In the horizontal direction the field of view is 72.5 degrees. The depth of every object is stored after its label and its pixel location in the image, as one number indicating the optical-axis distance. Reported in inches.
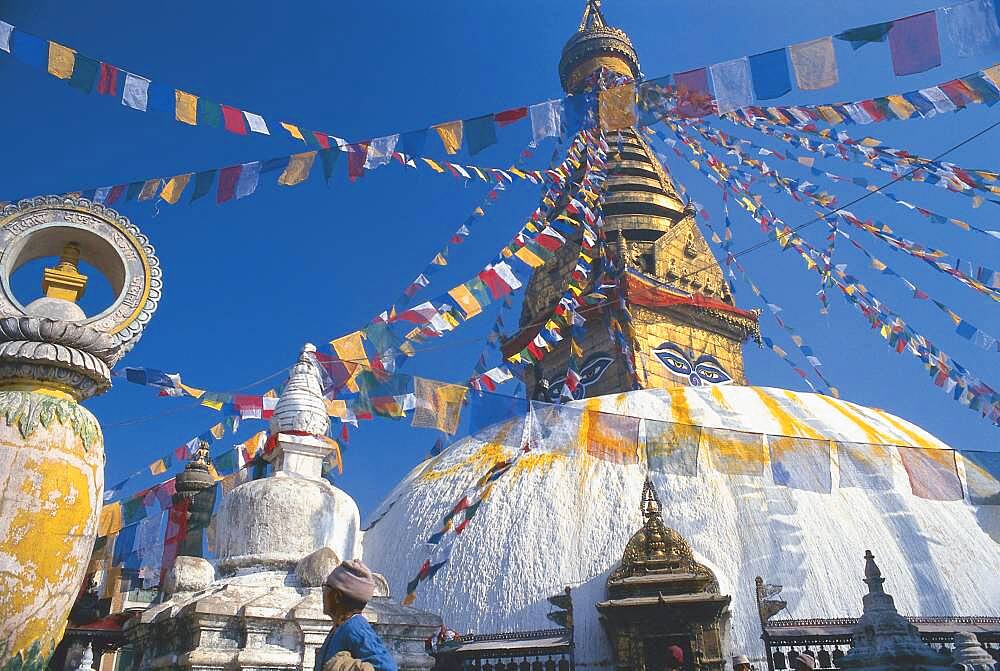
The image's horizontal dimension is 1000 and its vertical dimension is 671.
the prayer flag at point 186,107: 241.1
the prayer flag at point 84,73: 226.1
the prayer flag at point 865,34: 220.4
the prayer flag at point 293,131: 263.0
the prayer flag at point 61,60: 221.9
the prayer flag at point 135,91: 233.9
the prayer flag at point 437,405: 261.4
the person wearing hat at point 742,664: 223.6
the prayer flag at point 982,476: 259.6
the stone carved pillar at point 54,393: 113.7
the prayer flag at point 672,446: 277.3
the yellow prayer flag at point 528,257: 346.8
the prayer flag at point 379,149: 268.2
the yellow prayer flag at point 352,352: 270.5
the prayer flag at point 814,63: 237.8
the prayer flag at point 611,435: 278.2
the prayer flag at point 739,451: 294.4
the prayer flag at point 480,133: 266.1
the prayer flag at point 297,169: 251.6
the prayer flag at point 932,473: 267.7
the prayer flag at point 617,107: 282.0
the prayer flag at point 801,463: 286.0
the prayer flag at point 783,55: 242.5
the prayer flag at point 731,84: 250.2
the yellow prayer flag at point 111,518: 288.6
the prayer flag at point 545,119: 274.7
